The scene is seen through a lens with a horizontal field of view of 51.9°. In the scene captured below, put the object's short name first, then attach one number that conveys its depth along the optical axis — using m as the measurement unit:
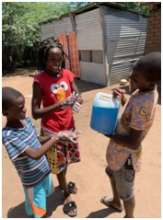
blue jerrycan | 1.13
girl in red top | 1.32
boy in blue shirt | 1.06
